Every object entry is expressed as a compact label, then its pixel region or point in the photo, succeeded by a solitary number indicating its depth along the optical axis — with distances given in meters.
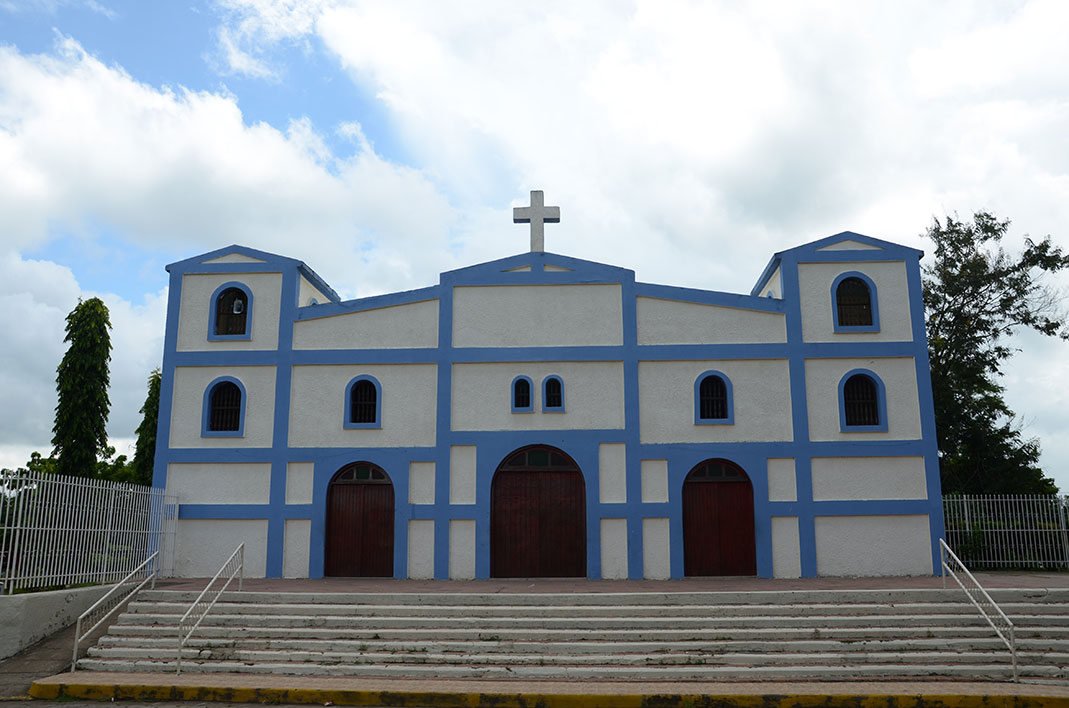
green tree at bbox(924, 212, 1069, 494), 27.91
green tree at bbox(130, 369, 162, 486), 31.52
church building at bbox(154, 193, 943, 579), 17.48
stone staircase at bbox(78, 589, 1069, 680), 11.77
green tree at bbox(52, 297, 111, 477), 27.47
